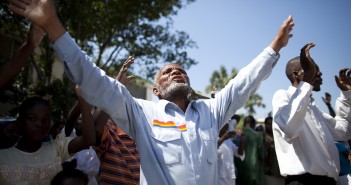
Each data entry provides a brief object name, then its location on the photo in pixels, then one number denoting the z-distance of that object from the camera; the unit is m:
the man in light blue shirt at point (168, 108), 1.71
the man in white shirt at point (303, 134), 2.68
